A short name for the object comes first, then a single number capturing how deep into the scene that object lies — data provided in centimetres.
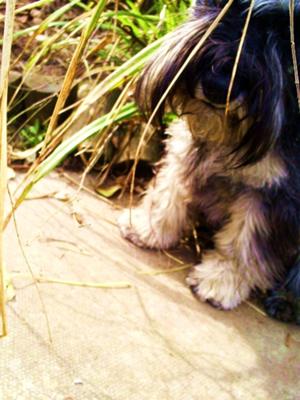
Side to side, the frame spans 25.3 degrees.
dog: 39
